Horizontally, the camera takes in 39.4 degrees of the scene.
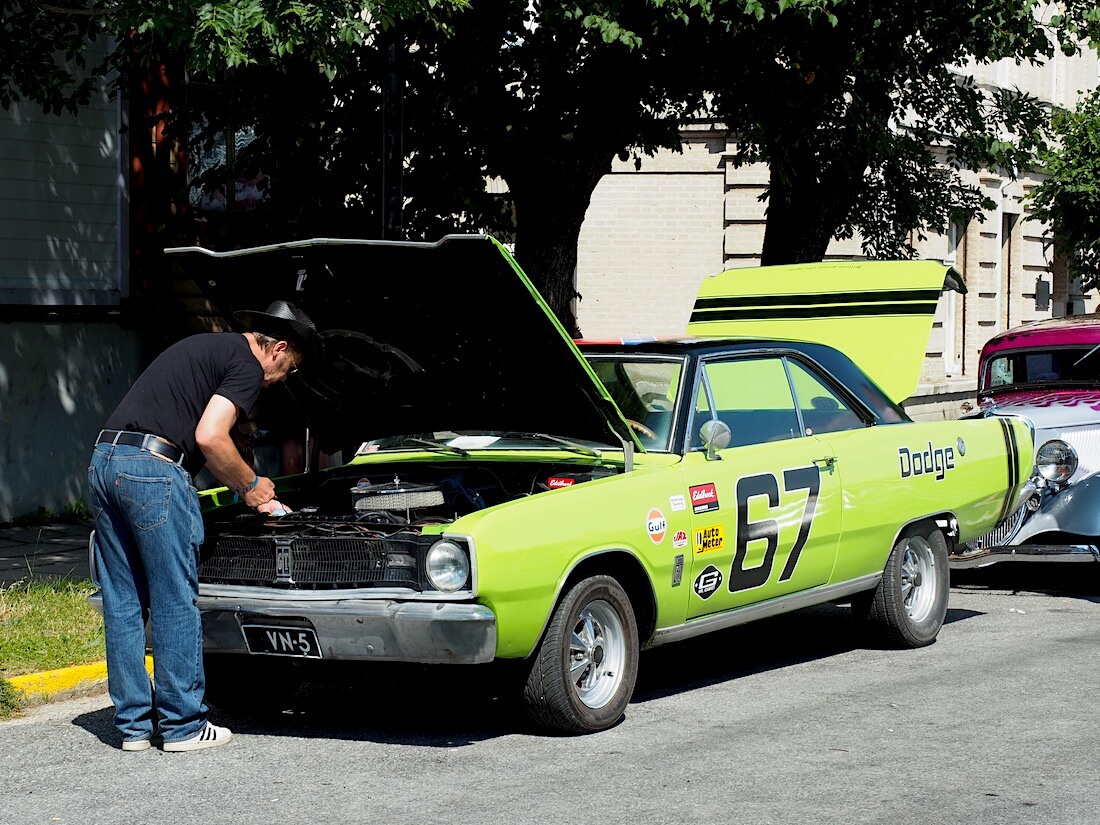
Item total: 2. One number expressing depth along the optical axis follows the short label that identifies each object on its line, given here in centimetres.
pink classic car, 962
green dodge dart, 595
